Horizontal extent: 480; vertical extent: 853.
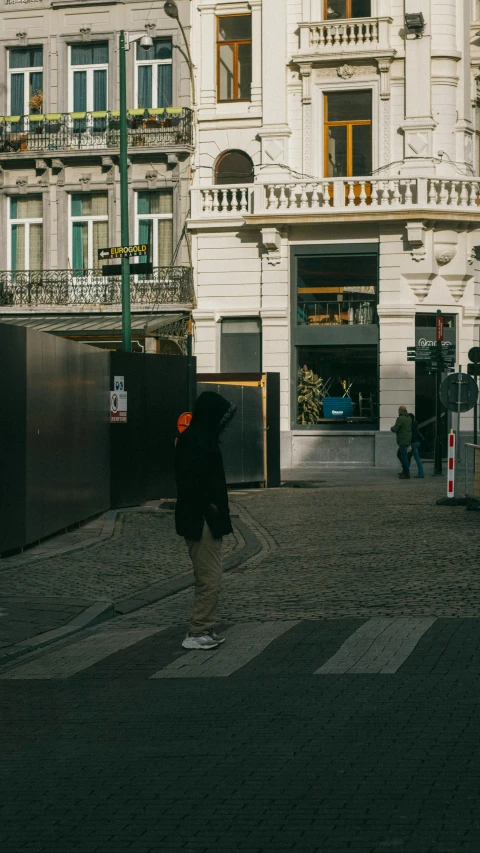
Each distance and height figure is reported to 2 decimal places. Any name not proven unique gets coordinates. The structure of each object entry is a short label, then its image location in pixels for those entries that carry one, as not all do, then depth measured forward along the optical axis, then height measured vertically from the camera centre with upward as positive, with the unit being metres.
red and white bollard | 22.00 -1.52
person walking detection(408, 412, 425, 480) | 29.52 -1.50
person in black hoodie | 9.23 -0.85
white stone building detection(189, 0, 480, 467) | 33.19 +4.48
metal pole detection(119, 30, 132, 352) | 23.72 +3.23
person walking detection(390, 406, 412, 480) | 29.52 -1.28
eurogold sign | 22.80 +2.21
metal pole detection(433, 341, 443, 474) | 30.42 -1.37
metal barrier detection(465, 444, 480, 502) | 20.74 -1.47
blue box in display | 34.03 -0.75
